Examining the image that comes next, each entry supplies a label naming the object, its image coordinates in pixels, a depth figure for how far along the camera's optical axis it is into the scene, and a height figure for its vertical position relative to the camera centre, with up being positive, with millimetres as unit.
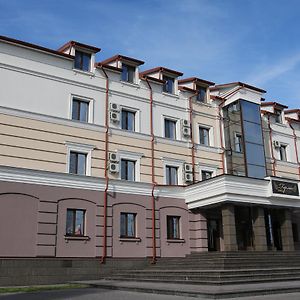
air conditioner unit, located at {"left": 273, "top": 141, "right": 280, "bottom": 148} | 27125 +7928
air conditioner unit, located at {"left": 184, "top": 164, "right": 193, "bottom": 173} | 22223 +5260
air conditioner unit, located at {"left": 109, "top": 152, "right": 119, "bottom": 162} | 19781 +5262
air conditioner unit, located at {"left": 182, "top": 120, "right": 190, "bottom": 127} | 22938 +7926
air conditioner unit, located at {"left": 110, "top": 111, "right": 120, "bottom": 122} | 20469 +7458
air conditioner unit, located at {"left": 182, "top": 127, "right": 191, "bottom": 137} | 22797 +7436
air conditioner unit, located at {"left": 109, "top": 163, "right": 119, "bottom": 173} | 19625 +4723
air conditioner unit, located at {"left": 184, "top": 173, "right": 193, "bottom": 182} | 22056 +4743
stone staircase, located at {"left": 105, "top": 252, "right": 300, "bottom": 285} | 13703 -153
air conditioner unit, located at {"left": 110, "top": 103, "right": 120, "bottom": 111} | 20567 +7983
